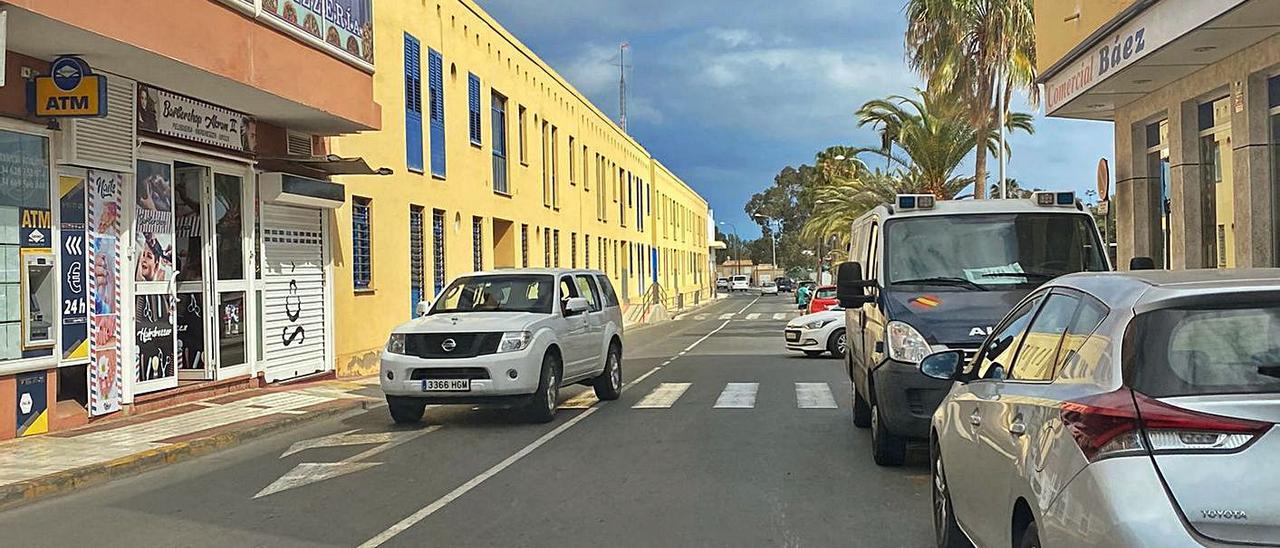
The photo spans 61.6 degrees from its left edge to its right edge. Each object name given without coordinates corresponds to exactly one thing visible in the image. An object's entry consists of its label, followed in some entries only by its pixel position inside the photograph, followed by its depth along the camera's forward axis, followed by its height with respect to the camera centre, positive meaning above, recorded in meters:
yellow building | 20.11 +2.71
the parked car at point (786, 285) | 104.00 -1.13
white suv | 11.70 -0.76
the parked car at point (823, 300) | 25.30 -0.64
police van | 8.25 -0.06
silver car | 3.21 -0.50
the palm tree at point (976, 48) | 25.70 +5.44
